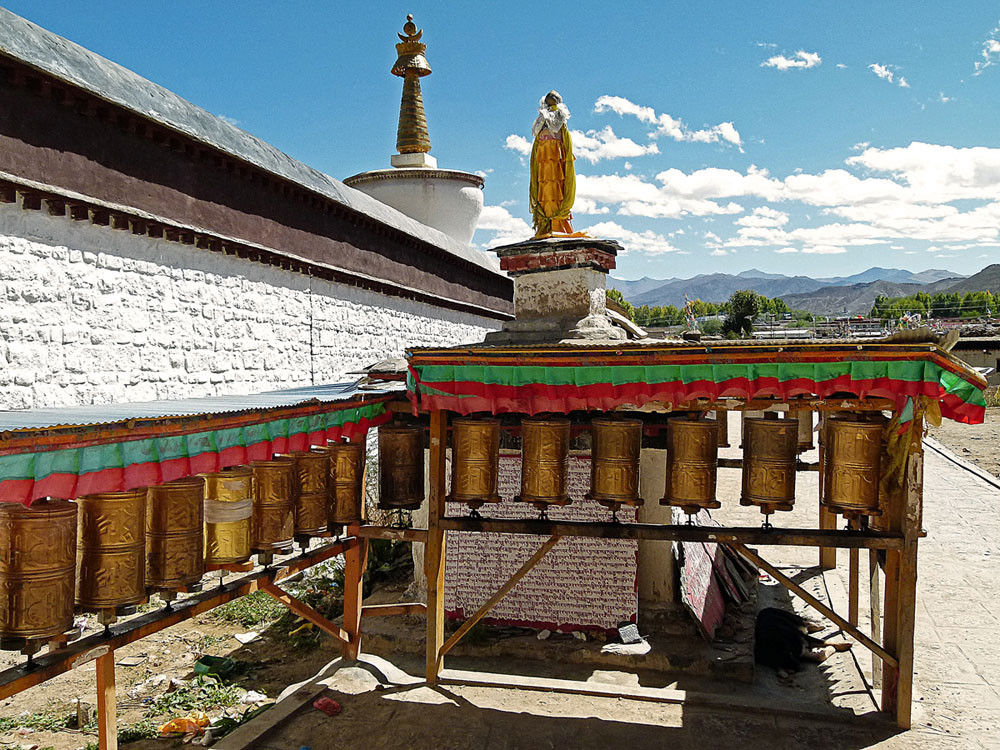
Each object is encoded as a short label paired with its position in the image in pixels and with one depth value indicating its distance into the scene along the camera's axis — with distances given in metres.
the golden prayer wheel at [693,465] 3.93
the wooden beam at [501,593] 4.33
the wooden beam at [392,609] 4.93
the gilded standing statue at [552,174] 5.96
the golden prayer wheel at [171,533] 3.12
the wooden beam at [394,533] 4.43
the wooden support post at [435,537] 4.39
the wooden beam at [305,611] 4.00
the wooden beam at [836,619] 3.84
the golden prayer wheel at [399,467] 4.47
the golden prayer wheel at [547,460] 4.14
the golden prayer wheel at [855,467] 3.76
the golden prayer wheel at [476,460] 4.25
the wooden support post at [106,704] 3.00
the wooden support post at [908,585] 3.76
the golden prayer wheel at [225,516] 3.43
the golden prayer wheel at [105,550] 2.83
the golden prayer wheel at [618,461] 4.02
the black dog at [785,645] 5.06
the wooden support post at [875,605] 4.24
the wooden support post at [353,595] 4.81
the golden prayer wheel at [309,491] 3.95
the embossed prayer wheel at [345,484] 4.24
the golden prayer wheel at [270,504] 3.71
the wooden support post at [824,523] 4.12
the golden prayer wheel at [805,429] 6.04
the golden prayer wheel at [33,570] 2.54
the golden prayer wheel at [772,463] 3.87
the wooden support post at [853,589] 5.52
